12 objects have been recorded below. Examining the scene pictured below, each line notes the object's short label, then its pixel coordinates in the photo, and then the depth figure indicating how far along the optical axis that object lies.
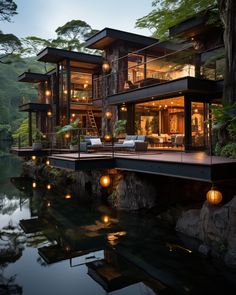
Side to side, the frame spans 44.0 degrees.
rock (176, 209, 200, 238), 8.01
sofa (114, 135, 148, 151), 12.59
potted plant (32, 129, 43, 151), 17.08
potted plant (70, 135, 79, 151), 14.78
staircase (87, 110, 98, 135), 24.42
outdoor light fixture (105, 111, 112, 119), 19.16
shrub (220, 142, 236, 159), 8.22
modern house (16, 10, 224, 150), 12.48
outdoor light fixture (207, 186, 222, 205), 6.96
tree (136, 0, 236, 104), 9.71
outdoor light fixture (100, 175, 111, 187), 10.95
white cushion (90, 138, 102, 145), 14.11
